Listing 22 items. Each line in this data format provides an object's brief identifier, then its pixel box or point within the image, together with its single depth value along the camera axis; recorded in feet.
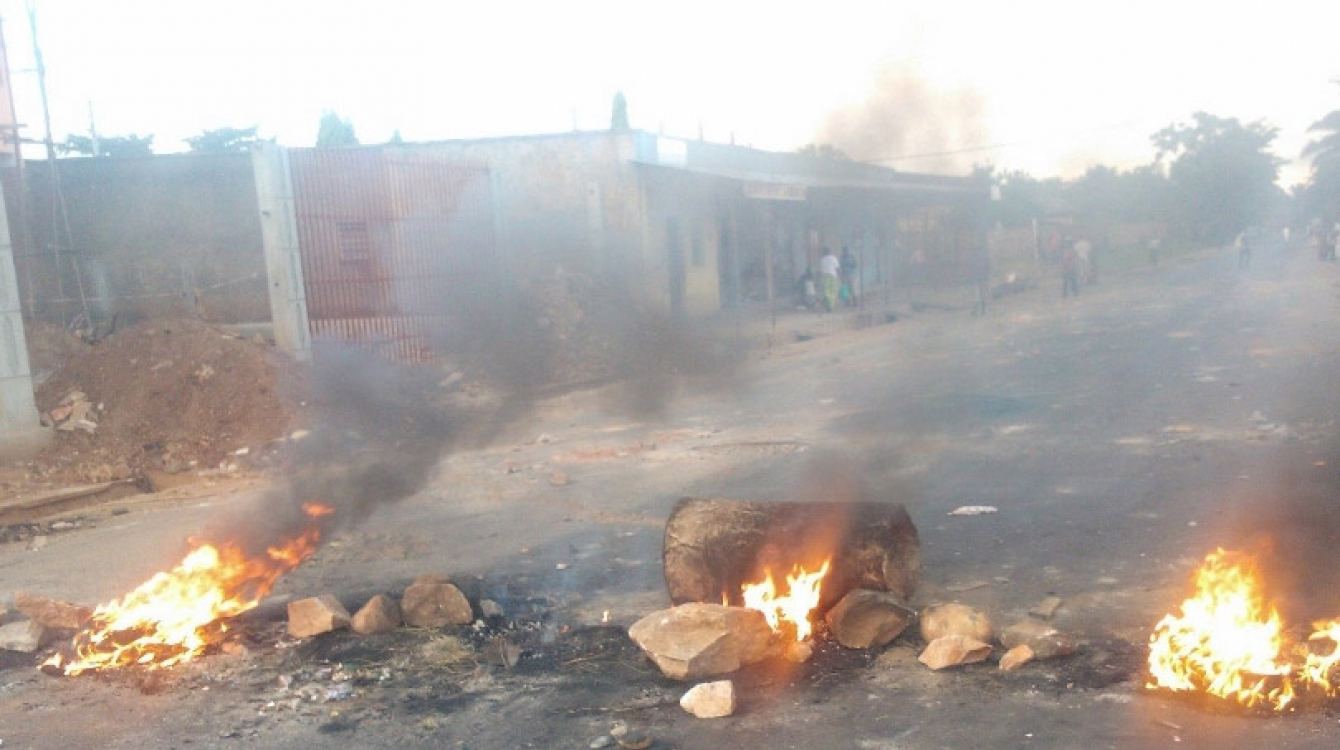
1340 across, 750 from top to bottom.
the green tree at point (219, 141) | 82.74
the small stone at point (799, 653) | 13.60
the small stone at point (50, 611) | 15.94
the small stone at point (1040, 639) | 13.14
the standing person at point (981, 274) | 64.80
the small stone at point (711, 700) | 12.12
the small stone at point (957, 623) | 13.57
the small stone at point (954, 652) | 13.02
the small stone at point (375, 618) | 15.43
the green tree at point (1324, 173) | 101.86
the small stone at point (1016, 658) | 12.87
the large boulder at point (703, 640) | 13.21
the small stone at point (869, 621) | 13.96
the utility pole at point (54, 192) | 42.86
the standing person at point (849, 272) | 70.90
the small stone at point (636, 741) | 11.48
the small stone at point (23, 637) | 15.38
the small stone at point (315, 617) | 15.39
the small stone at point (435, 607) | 15.75
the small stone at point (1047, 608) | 14.73
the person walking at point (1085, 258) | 82.84
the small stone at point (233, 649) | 15.03
